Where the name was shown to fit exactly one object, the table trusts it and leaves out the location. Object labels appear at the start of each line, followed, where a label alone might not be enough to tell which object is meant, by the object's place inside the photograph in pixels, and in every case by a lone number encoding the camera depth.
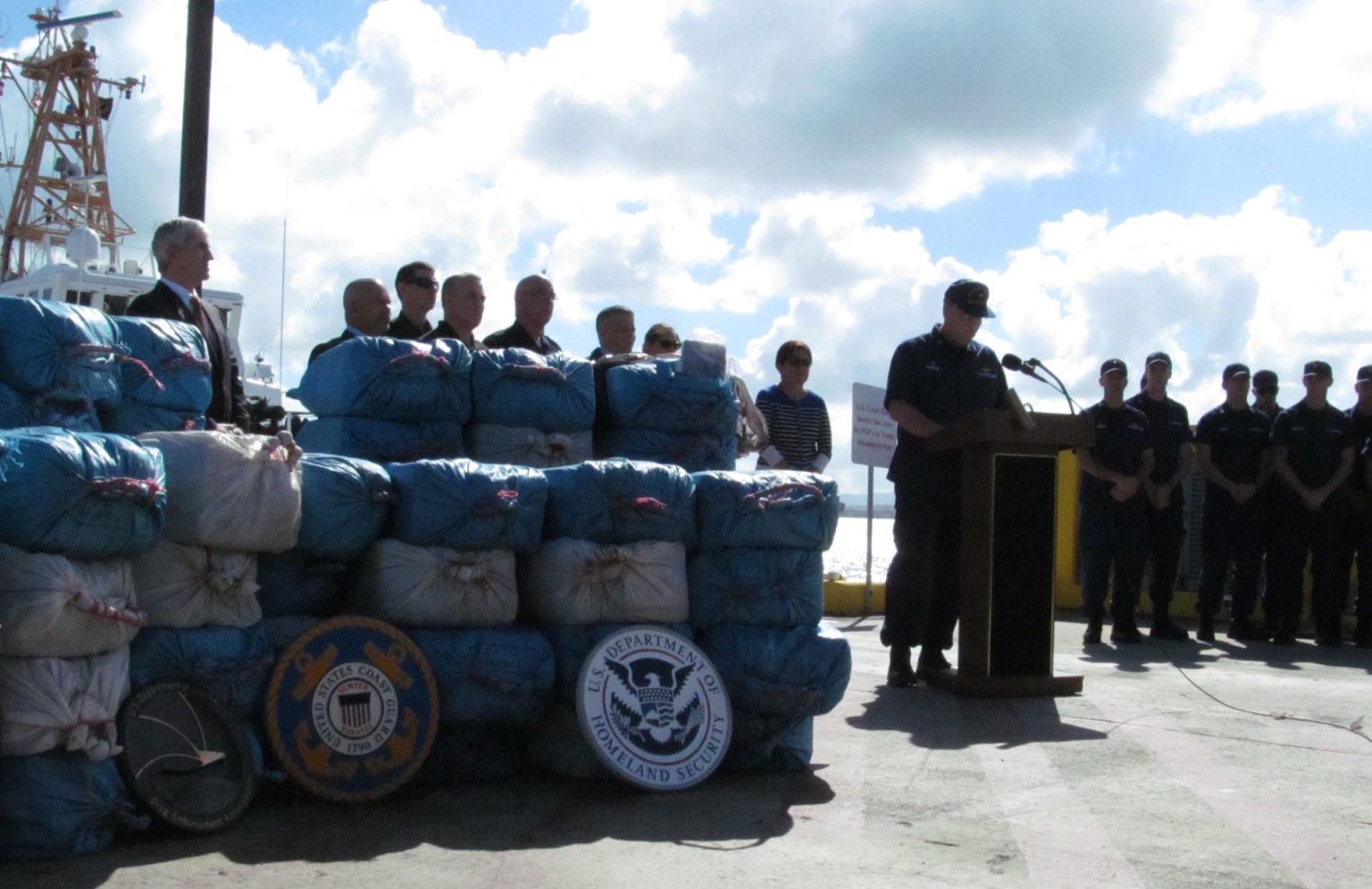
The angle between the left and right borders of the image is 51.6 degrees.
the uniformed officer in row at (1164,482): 10.06
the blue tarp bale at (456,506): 4.96
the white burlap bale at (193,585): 4.39
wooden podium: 6.91
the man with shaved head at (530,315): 7.20
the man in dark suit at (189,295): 5.78
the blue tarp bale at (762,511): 5.44
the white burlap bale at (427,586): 4.94
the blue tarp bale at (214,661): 4.38
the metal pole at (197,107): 9.31
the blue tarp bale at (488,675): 4.95
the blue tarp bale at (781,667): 5.31
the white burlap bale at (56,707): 3.88
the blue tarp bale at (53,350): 4.53
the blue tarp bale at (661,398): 6.17
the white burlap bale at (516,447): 5.93
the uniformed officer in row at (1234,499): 10.38
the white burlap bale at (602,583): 5.22
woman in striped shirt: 8.64
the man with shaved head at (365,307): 6.79
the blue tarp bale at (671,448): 6.20
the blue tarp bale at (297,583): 4.86
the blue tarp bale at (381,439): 5.66
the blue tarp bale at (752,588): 5.42
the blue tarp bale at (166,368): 5.00
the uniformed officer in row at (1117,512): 9.81
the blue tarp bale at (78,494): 3.90
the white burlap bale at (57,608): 3.86
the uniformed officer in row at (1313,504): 10.21
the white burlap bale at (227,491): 4.42
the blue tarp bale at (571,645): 5.20
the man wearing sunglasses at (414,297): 6.95
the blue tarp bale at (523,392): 5.95
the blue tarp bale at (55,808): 3.88
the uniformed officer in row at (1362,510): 10.36
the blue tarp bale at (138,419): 4.95
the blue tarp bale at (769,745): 5.38
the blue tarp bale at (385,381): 5.62
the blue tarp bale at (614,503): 5.26
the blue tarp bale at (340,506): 4.78
